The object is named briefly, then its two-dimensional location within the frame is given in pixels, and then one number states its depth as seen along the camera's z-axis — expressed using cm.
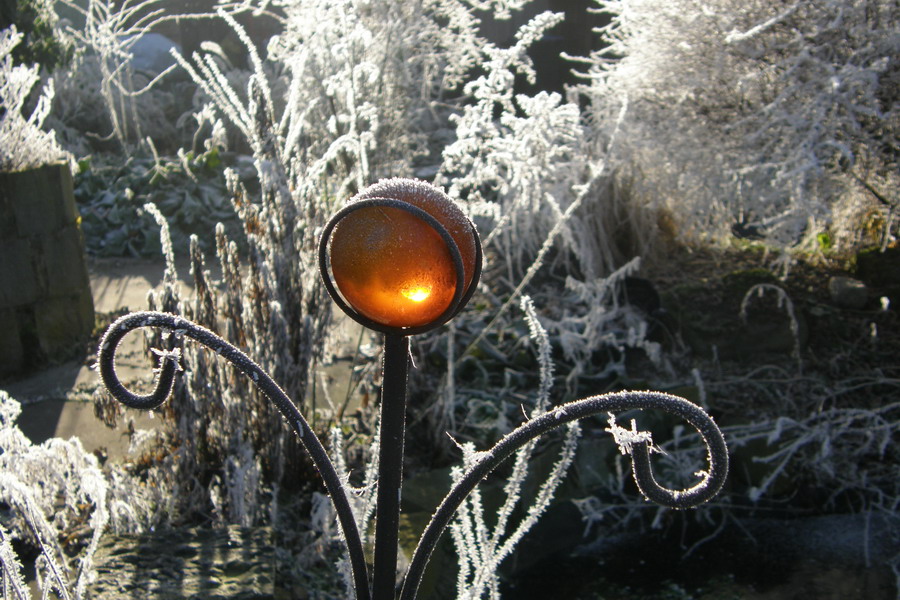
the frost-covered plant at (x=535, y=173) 294
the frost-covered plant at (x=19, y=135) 337
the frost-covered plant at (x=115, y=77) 630
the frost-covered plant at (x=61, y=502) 159
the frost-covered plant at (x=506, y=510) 154
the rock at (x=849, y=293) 365
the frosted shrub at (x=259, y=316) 228
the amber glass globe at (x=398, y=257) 88
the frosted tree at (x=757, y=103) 325
